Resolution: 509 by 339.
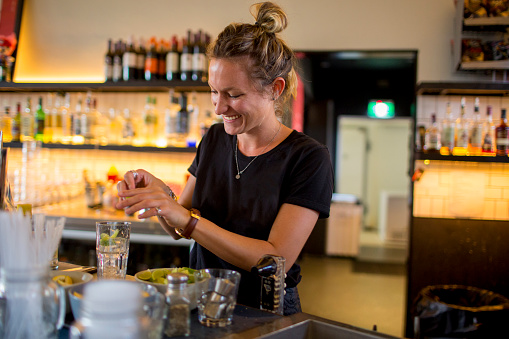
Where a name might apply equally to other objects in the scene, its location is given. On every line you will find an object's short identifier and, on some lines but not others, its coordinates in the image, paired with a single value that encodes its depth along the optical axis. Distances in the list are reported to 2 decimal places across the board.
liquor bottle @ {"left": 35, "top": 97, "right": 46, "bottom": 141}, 4.11
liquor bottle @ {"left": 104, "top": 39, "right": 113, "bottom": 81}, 3.96
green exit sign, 8.66
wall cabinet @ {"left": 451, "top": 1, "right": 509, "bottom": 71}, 3.33
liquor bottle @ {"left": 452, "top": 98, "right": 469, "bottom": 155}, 3.56
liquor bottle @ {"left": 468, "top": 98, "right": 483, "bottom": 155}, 3.56
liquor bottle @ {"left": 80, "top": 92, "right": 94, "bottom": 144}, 4.01
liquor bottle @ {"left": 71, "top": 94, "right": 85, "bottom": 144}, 4.03
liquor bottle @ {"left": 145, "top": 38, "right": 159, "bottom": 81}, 3.86
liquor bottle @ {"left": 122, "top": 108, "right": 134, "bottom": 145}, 4.00
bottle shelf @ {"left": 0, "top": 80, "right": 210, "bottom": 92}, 3.77
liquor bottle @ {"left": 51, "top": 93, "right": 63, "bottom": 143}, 4.18
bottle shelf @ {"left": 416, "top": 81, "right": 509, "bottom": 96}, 3.41
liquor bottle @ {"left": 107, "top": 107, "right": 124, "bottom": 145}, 4.07
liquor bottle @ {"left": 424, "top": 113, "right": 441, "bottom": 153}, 3.59
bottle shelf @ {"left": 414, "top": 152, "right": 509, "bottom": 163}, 3.39
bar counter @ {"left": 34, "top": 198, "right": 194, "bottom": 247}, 3.40
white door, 10.21
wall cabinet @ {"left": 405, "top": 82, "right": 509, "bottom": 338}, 3.49
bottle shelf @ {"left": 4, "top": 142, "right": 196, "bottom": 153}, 3.72
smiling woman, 1.45
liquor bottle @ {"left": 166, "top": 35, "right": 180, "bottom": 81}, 3.80
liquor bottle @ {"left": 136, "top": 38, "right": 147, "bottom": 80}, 3.93
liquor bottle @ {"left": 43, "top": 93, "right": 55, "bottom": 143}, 4.14
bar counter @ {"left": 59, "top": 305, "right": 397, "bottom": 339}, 1.06
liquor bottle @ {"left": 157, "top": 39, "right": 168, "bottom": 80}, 3.89
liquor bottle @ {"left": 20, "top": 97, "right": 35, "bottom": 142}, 4.11
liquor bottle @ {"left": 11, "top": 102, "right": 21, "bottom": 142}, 4.09
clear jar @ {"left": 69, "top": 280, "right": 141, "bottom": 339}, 0.66
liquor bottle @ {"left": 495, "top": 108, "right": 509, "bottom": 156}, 3.47
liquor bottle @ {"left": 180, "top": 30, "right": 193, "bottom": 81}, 3.75
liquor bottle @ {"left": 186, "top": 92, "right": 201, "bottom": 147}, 3.86
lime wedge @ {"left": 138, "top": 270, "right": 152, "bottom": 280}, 1.23
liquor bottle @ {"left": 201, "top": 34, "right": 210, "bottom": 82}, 3.77
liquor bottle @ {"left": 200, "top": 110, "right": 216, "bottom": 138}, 3.79
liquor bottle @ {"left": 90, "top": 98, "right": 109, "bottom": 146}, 4.03
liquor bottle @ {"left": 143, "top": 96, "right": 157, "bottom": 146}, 4.05
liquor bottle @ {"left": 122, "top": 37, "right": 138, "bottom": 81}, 3.89
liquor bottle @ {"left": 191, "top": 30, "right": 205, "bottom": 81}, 3.73
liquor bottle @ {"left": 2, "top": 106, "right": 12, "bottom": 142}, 4.17
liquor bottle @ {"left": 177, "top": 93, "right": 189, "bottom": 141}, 3.81
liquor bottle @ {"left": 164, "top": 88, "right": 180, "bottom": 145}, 3.86
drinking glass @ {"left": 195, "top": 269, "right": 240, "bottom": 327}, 1.08
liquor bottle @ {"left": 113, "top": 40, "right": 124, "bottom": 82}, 3.93
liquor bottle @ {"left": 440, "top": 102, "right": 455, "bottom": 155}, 3.54
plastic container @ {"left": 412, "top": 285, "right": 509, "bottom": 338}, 1.86
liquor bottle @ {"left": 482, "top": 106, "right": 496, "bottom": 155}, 3.51
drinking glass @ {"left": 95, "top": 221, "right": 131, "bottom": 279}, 1.37
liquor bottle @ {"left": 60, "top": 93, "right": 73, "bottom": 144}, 4.09
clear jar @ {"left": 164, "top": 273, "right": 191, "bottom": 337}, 0.99
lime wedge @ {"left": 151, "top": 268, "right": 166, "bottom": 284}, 1.22
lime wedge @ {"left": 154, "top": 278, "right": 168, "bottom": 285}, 1.19
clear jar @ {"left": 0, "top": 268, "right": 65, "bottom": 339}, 0.84
